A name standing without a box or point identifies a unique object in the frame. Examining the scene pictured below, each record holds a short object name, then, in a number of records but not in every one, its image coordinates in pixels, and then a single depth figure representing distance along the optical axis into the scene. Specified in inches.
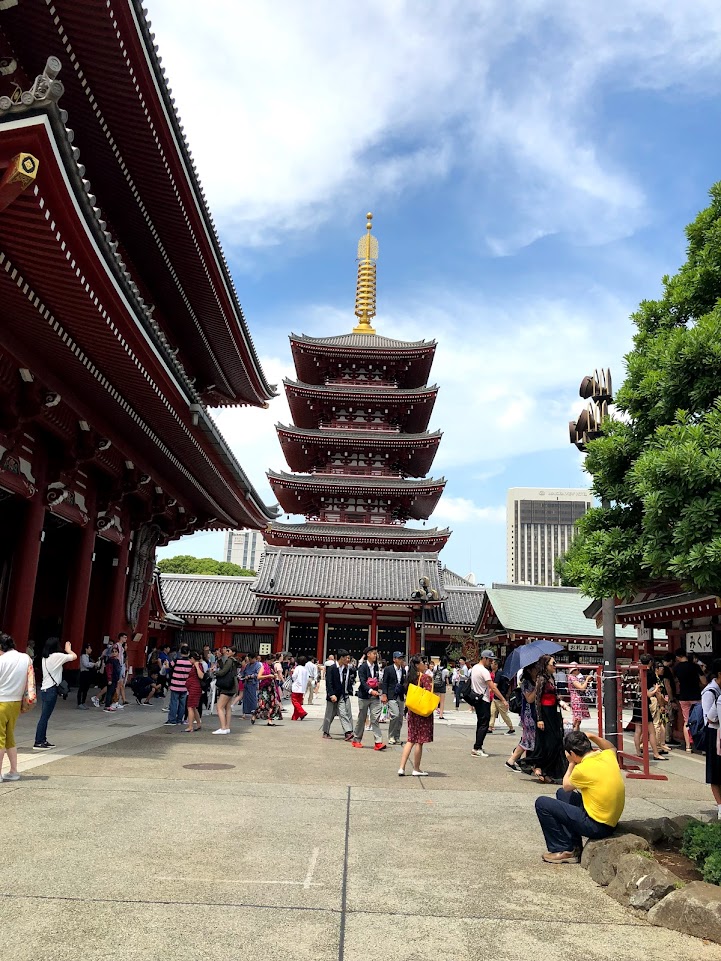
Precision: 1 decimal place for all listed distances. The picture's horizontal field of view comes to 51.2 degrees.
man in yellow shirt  227.3
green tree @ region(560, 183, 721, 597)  209.3
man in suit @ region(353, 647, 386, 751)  499.8
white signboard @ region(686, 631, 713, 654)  557.6
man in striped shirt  538.6
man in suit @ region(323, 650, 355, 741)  538.6
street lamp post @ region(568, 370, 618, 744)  429.4
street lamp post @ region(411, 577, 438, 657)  1089.0
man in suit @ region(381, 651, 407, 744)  512.4
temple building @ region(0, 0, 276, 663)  319.6
